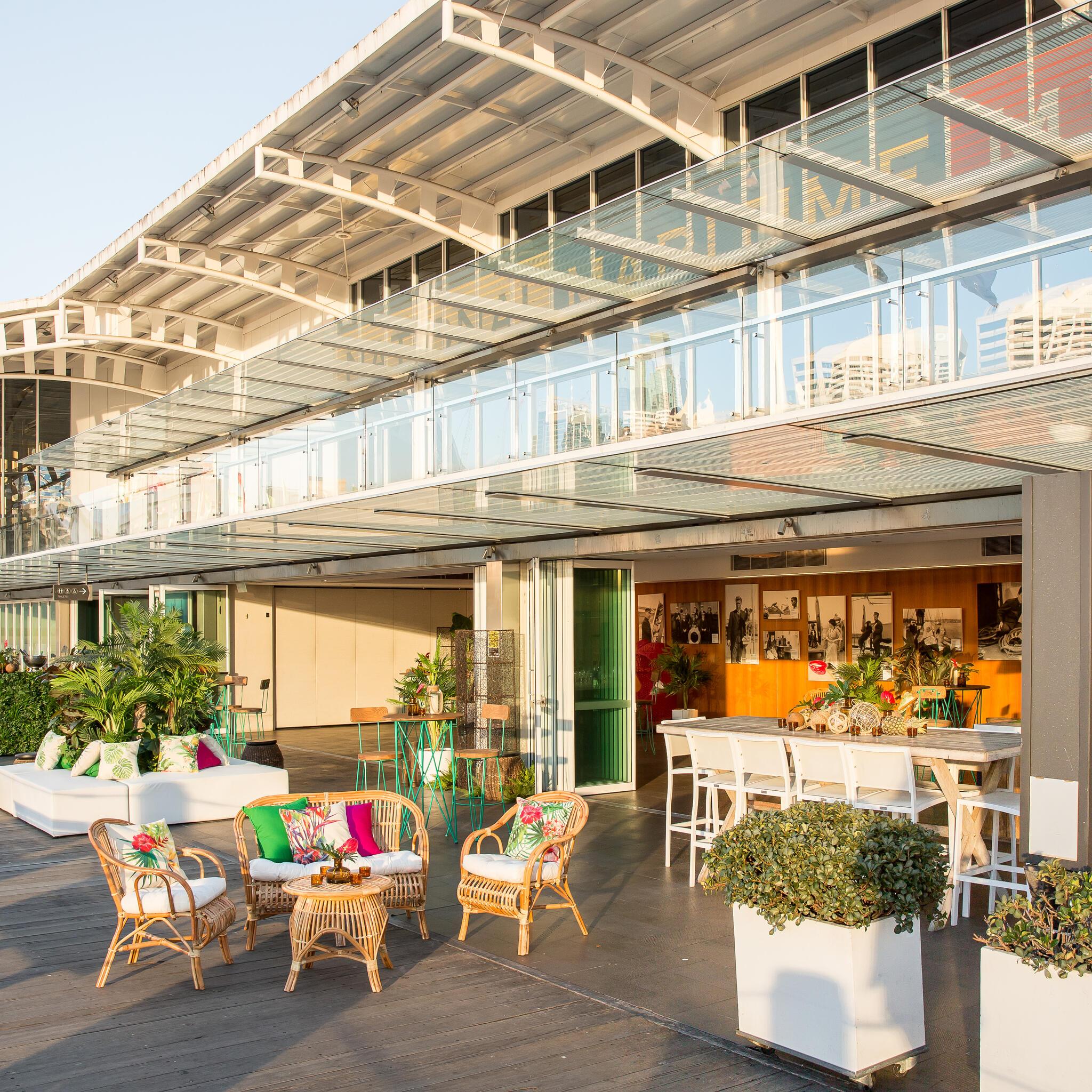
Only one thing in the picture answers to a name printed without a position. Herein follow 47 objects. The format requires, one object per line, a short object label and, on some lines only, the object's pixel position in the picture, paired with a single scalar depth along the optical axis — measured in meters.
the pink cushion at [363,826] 6.94
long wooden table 6.73
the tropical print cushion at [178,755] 10.75
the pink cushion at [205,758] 11.05
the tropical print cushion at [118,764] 10.41
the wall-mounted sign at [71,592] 20.05
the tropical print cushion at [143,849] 6.05
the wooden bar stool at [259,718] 19.84
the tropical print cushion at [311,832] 6.71
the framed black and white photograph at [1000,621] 13.48
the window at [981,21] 8.29
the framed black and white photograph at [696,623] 17.11
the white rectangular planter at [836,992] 4.27
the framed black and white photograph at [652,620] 18.08
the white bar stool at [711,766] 7.67
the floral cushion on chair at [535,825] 6.75
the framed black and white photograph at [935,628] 14.01
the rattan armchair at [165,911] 5.72
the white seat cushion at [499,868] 6.36
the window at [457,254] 14.33
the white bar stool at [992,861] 6.39
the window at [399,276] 15.27
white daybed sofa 10.25
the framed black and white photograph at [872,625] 14.70
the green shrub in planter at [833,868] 4.33
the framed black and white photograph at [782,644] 15.86
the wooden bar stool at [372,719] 10.34
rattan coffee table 5.66
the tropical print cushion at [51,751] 11.24
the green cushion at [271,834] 6.68
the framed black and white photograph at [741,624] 16.47
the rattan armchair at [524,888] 6.25
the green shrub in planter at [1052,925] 3.69
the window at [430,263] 14.73
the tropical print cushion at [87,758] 10.63
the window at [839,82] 9.33
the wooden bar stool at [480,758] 10.39
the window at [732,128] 10.40
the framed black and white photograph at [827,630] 15.26
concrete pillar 5.11
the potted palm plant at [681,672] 16.88
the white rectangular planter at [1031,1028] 3.67
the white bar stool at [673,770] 8.03
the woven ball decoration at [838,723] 7.83
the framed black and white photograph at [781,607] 15.91
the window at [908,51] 8.84
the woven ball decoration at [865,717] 7.71
